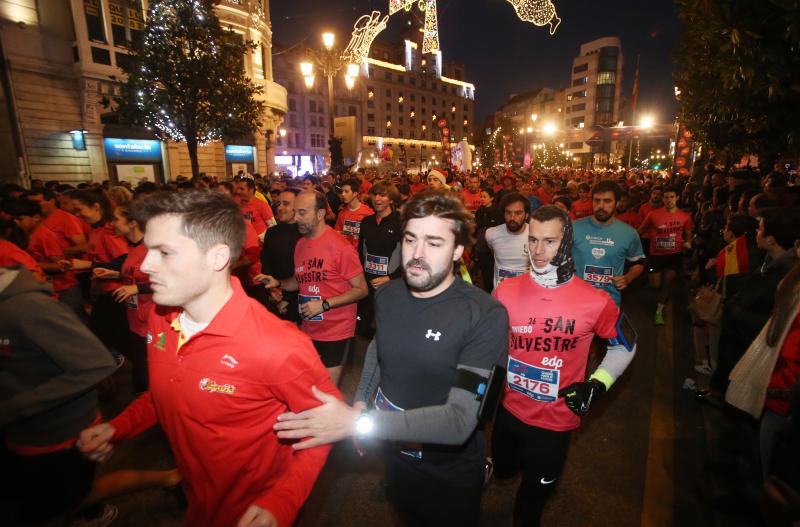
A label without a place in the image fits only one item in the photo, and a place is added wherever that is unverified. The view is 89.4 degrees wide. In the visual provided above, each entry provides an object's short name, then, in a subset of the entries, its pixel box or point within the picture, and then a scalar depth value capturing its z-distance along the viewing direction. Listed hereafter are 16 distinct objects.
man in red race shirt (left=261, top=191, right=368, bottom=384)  4.08
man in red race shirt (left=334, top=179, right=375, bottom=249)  7.32
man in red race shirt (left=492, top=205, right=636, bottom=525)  2.63
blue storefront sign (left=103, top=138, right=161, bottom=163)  19.64
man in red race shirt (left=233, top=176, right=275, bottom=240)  8.26
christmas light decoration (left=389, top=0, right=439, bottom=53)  13.62
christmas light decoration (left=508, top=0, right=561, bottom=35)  9.27
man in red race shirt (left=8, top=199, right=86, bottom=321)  5.23
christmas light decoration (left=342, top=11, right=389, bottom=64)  15.88
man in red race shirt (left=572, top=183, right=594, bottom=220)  9.42
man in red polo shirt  1.76
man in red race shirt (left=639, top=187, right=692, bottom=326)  7.13
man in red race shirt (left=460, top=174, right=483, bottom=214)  10.67
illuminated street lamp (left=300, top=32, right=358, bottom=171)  14.36
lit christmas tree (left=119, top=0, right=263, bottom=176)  12.63
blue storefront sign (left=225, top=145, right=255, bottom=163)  27.41
